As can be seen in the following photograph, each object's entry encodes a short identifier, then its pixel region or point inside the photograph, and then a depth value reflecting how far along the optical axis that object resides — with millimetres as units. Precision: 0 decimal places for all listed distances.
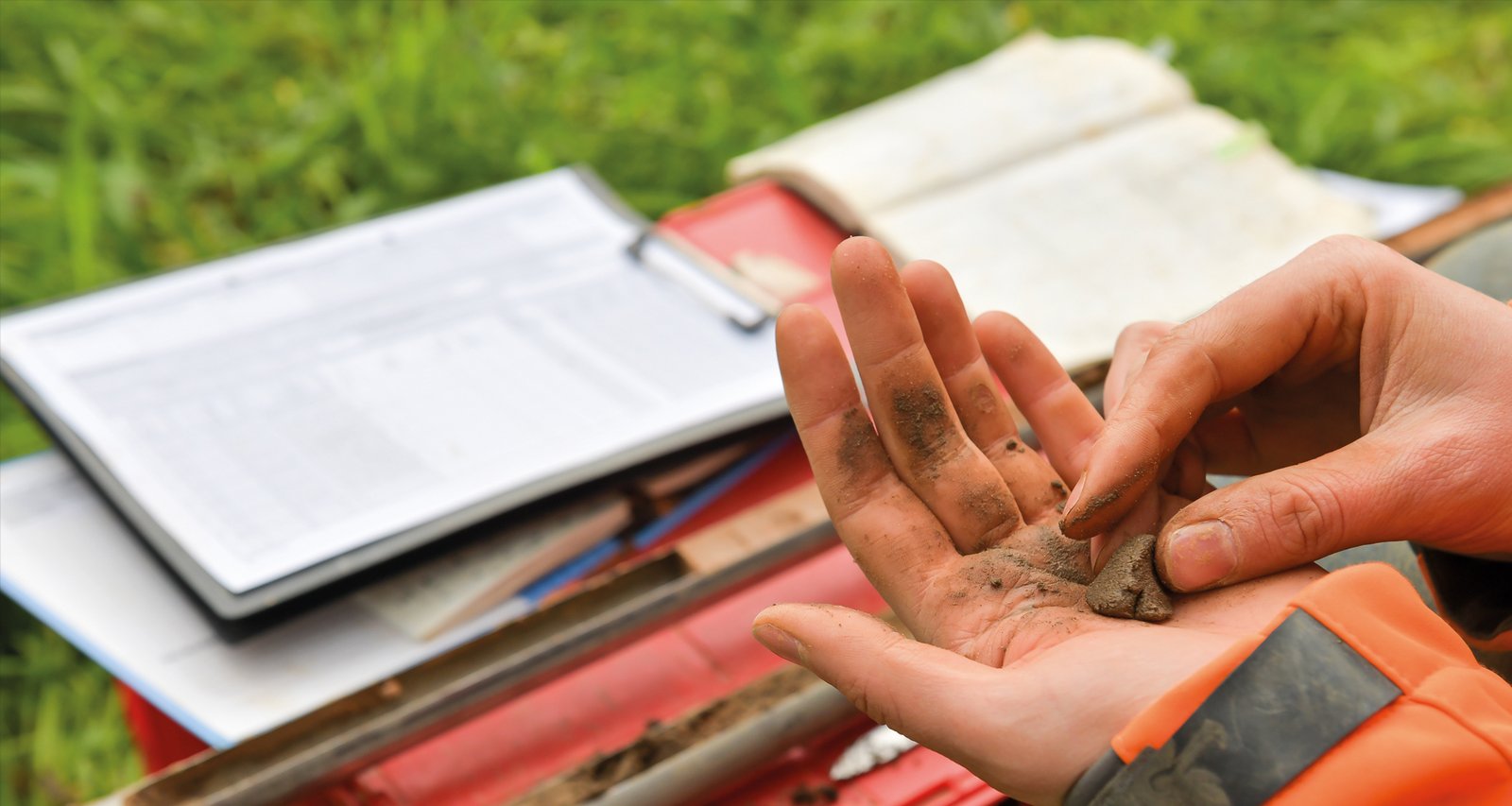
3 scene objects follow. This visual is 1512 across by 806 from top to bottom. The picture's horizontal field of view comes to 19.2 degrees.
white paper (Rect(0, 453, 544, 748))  1454
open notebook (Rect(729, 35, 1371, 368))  1656
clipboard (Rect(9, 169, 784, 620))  1489
